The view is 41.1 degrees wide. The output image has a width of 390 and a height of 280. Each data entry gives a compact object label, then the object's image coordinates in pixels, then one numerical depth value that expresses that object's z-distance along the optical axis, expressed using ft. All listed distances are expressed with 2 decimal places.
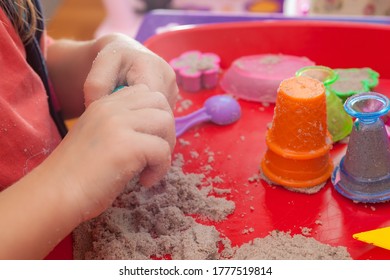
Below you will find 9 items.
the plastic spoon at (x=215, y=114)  2.25
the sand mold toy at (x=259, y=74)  2.36
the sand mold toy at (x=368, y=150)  1.67
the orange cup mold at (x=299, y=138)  1.72
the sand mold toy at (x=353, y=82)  2.22
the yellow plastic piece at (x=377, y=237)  1.54
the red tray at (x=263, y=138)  1.69
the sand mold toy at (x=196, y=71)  2.51
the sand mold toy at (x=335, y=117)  2.01
